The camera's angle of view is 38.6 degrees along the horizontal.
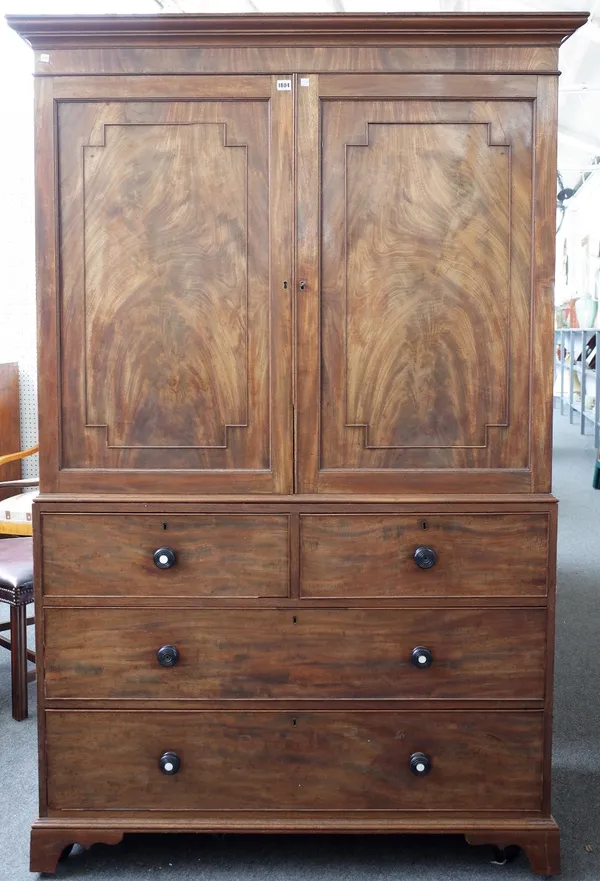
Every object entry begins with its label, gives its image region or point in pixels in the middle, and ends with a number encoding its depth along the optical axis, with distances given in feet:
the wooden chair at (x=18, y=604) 9.57
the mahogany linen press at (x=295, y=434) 6.59
